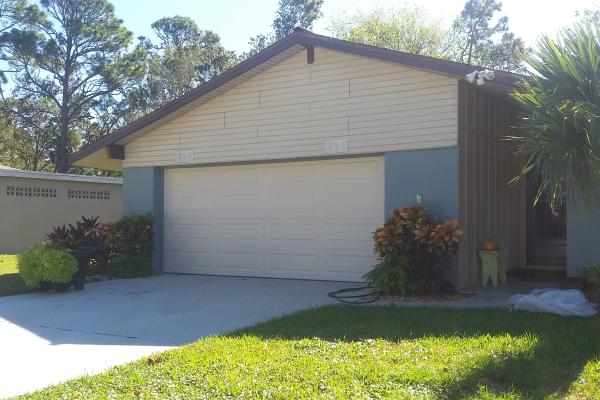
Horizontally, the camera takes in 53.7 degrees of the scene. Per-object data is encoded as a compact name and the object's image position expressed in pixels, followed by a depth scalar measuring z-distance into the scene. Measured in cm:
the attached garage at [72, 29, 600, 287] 952
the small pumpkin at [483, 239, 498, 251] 985
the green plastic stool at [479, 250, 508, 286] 977
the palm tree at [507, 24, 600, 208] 530
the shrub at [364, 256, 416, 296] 880
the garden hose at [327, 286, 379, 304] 868
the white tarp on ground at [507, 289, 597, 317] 700
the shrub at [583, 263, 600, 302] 774
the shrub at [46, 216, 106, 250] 1179
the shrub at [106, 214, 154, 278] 1209
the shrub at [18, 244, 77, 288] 976
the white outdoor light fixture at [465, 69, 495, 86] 814
